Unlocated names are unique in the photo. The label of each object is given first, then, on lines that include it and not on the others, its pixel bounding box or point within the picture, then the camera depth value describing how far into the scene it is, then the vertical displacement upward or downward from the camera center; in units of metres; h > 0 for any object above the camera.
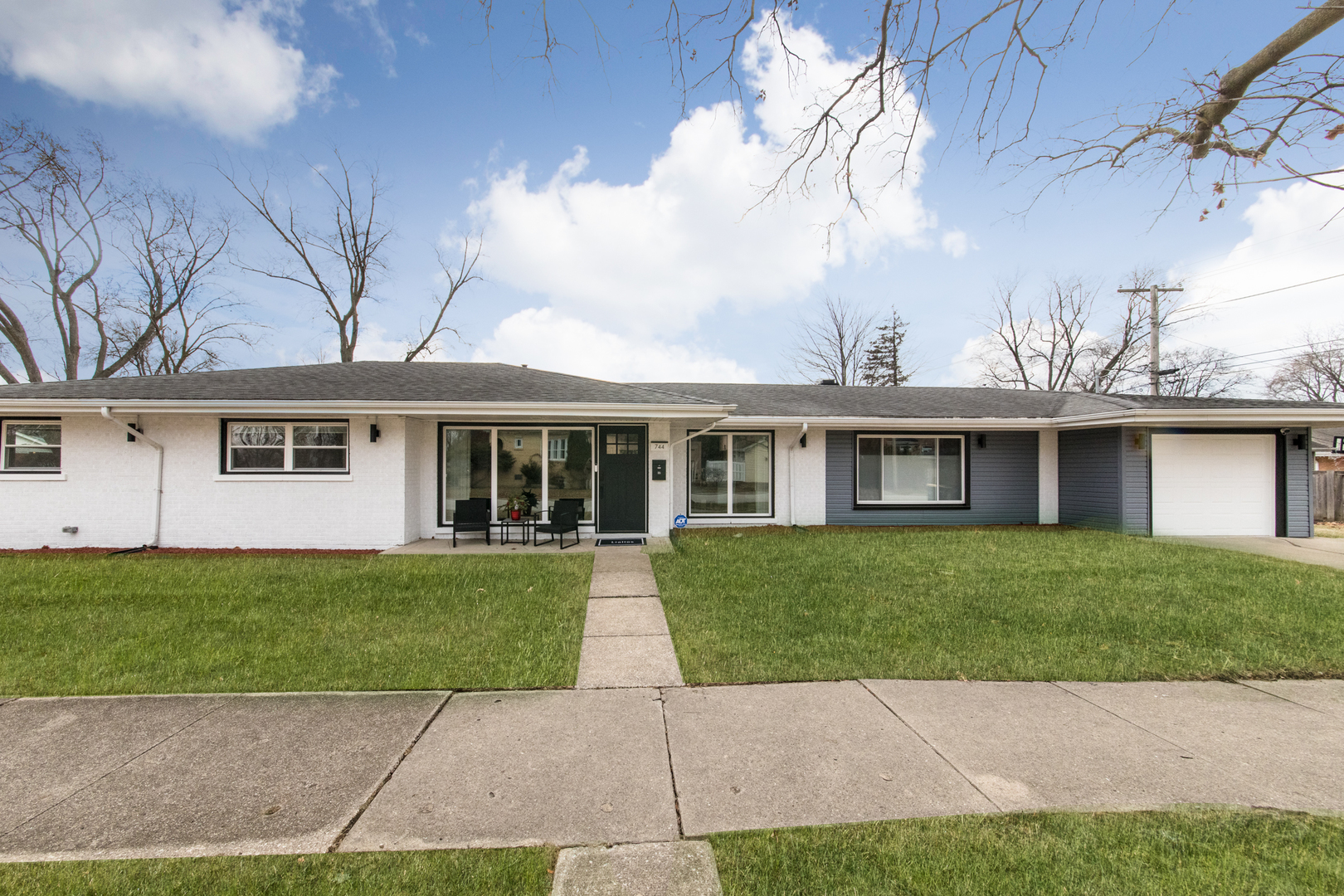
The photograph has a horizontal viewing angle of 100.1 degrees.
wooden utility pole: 20.48 +4.63
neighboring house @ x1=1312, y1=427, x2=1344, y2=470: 20.05 +0.27
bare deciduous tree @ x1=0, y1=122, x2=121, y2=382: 19.58 +9.02
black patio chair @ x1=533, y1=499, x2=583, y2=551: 9.99 -1.15
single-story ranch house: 9.95 -0.06
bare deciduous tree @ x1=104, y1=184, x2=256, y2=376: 22.88 +6.68
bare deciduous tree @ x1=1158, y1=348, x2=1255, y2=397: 30.38 +4.54
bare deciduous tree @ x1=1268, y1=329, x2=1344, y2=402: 30.05 +4.51
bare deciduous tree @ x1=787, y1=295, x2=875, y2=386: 30.98 +6.47
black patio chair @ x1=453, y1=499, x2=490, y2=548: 9.88 -1.09
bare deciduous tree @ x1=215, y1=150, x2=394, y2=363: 22.91 +9.29
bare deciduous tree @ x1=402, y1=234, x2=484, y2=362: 25.09 +7.42
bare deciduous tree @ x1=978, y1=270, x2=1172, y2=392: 28.78 +5.98
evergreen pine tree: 34.61 +6.25
